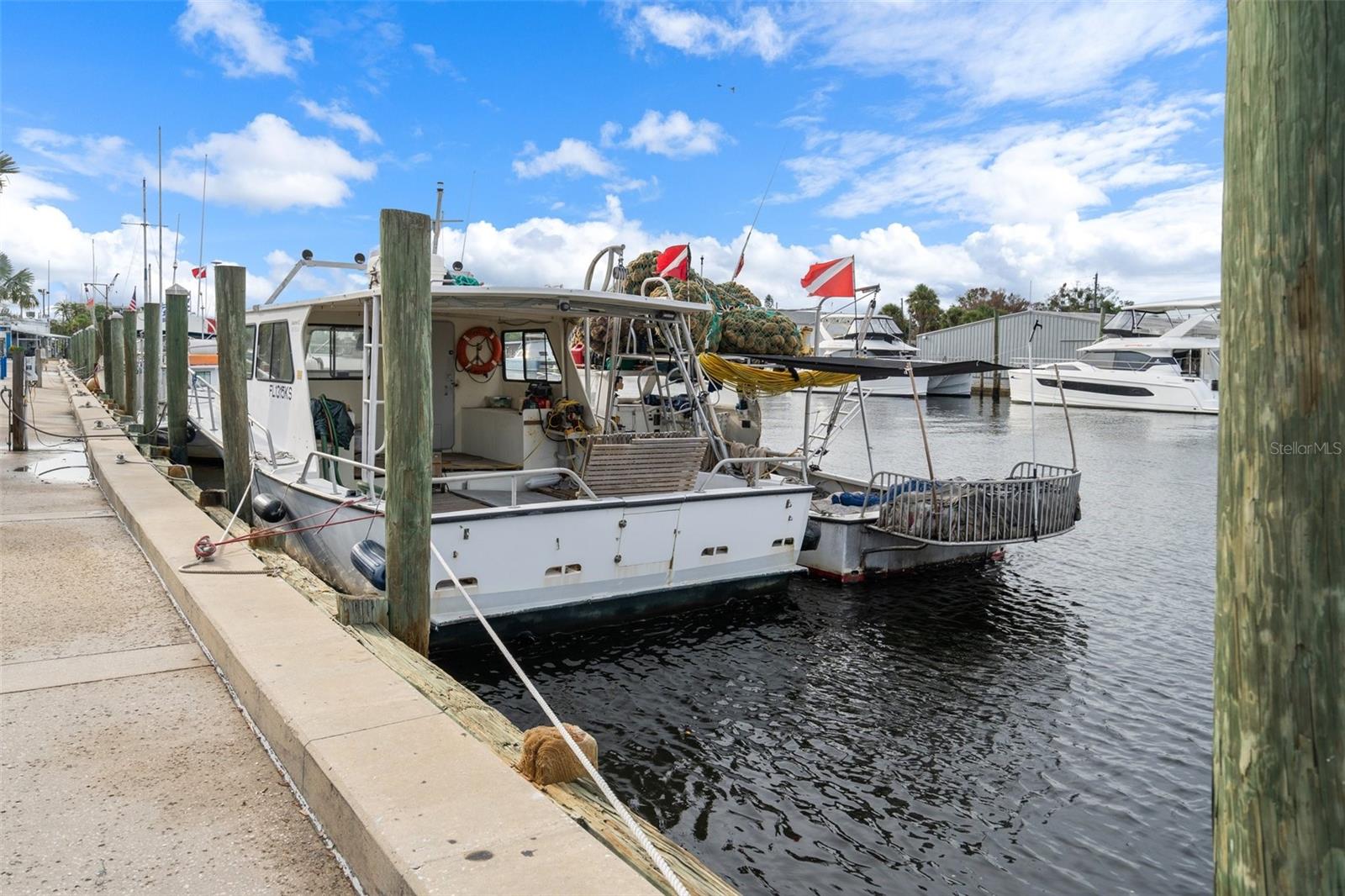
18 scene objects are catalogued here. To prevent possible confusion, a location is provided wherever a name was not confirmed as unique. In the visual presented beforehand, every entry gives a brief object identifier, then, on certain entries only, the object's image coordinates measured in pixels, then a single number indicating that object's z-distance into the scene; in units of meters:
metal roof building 60.66
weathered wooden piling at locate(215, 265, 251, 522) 10.05
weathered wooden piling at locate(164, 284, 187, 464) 14.70
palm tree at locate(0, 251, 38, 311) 74.09
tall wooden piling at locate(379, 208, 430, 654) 6.05
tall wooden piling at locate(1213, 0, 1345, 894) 1.82
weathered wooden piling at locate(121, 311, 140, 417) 20.78
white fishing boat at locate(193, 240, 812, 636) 7.97
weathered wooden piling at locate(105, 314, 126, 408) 25.23
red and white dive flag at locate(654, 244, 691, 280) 13.32
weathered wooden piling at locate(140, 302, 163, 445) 18.03
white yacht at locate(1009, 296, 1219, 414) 42.47
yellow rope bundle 12.29
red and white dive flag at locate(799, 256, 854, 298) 12.08
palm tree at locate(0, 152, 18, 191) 30.97
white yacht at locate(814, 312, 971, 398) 44.81
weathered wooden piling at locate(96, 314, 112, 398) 28.06
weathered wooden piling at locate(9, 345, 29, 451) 15.74
